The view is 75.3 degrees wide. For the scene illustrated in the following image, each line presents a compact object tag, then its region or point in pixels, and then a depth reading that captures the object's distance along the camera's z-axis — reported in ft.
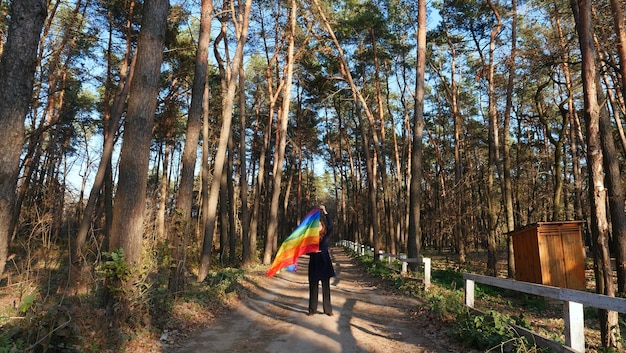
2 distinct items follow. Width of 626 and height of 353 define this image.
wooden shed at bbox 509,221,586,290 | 40.14
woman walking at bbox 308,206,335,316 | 25.61
